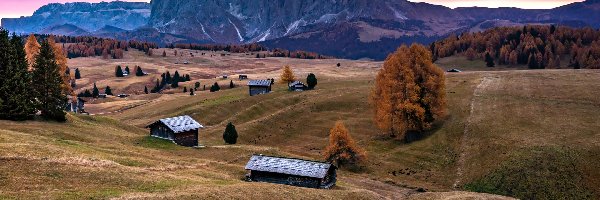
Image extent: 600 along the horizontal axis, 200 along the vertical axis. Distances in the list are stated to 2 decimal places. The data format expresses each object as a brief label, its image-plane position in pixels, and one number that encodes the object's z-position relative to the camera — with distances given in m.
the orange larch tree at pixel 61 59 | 93.89
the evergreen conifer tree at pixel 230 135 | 78.50
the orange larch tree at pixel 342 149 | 69.81
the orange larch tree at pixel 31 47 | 104.50
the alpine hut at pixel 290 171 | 54.44
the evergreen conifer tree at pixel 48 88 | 68.00
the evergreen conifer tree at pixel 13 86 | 62.72
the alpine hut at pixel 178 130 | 73.38
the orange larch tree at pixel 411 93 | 79.44
